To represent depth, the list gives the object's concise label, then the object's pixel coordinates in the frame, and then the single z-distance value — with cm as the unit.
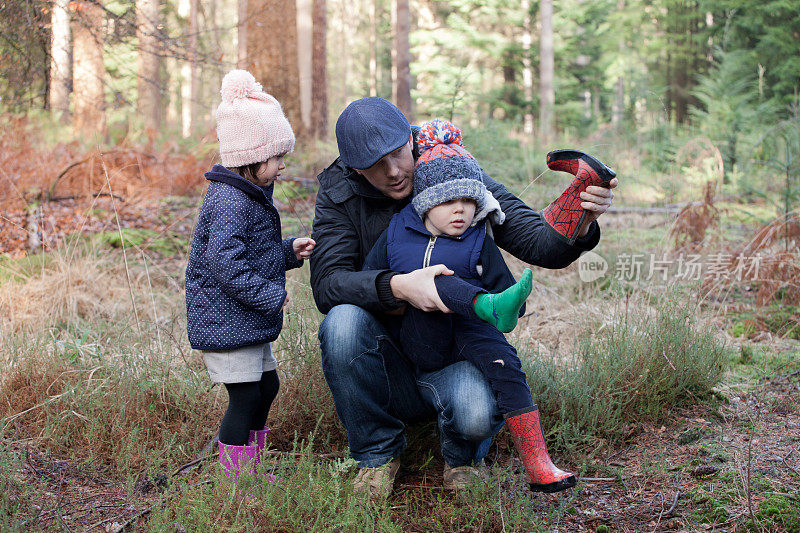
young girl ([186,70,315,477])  226
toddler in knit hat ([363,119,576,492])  208
